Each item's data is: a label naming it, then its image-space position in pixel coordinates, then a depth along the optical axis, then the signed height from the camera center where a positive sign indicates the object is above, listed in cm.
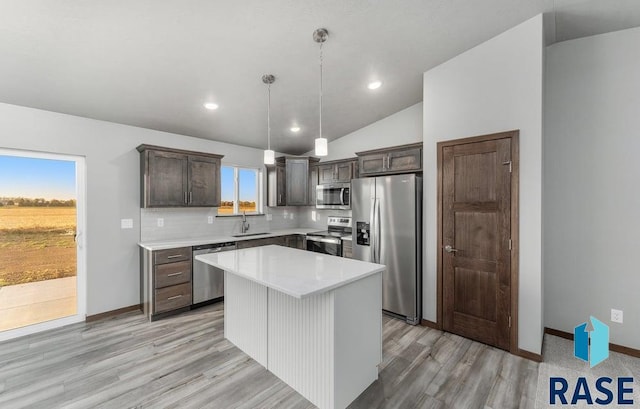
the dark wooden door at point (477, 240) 269 -40
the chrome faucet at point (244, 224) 477 -38
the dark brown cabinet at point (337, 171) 455 +52
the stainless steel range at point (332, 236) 436 -56
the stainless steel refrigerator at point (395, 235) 329 -42
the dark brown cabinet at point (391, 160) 346 +55
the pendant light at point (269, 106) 265 +123
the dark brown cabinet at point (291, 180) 506 +39
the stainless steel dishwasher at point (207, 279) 371 -105
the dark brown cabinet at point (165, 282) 336 -99
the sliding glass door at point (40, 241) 296 -43
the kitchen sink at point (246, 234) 467 -55
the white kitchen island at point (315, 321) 187 -90
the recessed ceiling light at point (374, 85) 338 +143
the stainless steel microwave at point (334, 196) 456 +10
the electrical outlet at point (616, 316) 270 -111
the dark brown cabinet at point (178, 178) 355 +33
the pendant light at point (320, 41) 233 +147
